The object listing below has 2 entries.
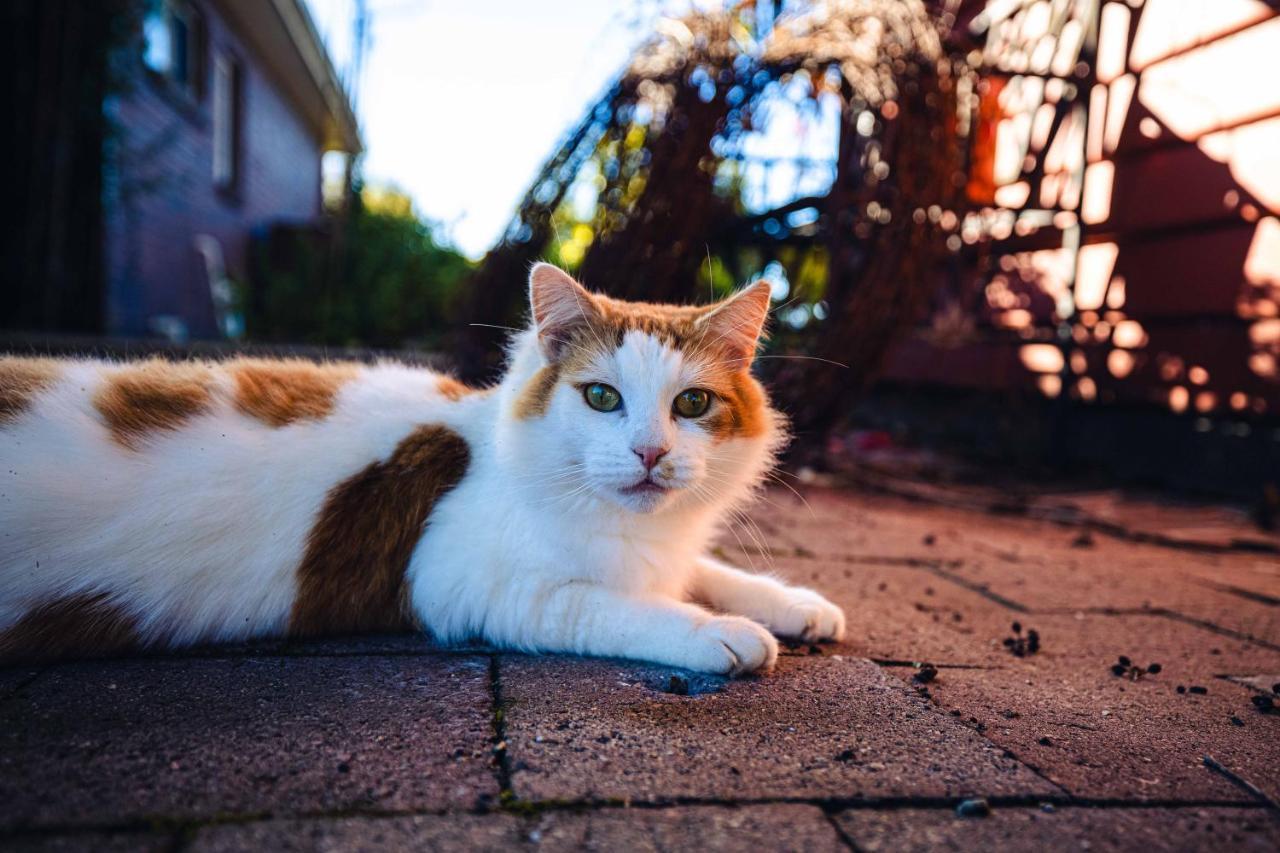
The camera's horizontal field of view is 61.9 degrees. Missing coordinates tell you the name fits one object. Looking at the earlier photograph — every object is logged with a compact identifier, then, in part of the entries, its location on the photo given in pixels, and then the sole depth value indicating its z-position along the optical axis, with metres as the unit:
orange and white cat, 0.42
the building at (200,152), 4.51
